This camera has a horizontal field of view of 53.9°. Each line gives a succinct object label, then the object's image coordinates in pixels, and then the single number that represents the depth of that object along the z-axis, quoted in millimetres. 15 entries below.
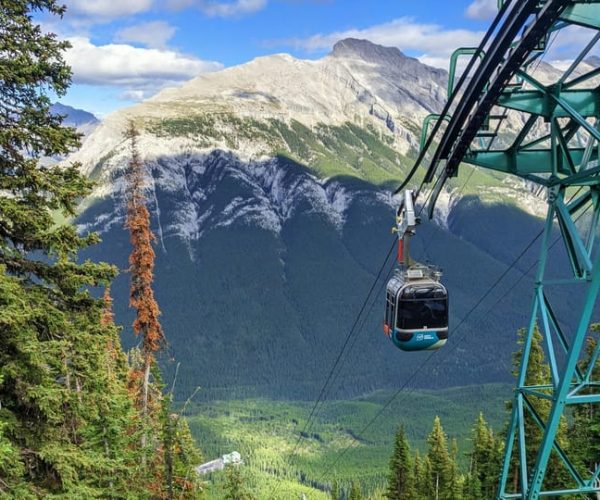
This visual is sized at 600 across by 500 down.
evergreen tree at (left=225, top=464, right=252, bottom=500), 28000
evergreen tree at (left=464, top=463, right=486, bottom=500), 40675
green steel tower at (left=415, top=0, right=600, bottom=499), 10414
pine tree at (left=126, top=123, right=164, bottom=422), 24750
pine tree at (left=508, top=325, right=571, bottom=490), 28375
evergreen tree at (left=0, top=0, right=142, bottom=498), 11594
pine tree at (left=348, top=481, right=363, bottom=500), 54781
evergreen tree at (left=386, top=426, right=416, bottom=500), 46688
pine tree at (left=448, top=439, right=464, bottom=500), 46031
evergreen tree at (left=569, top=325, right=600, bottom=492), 24516
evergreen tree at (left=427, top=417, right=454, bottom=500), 45812
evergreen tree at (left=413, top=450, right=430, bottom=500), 47156
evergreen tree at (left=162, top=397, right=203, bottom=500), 17250
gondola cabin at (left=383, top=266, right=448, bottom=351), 17828
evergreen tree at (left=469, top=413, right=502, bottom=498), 37856
